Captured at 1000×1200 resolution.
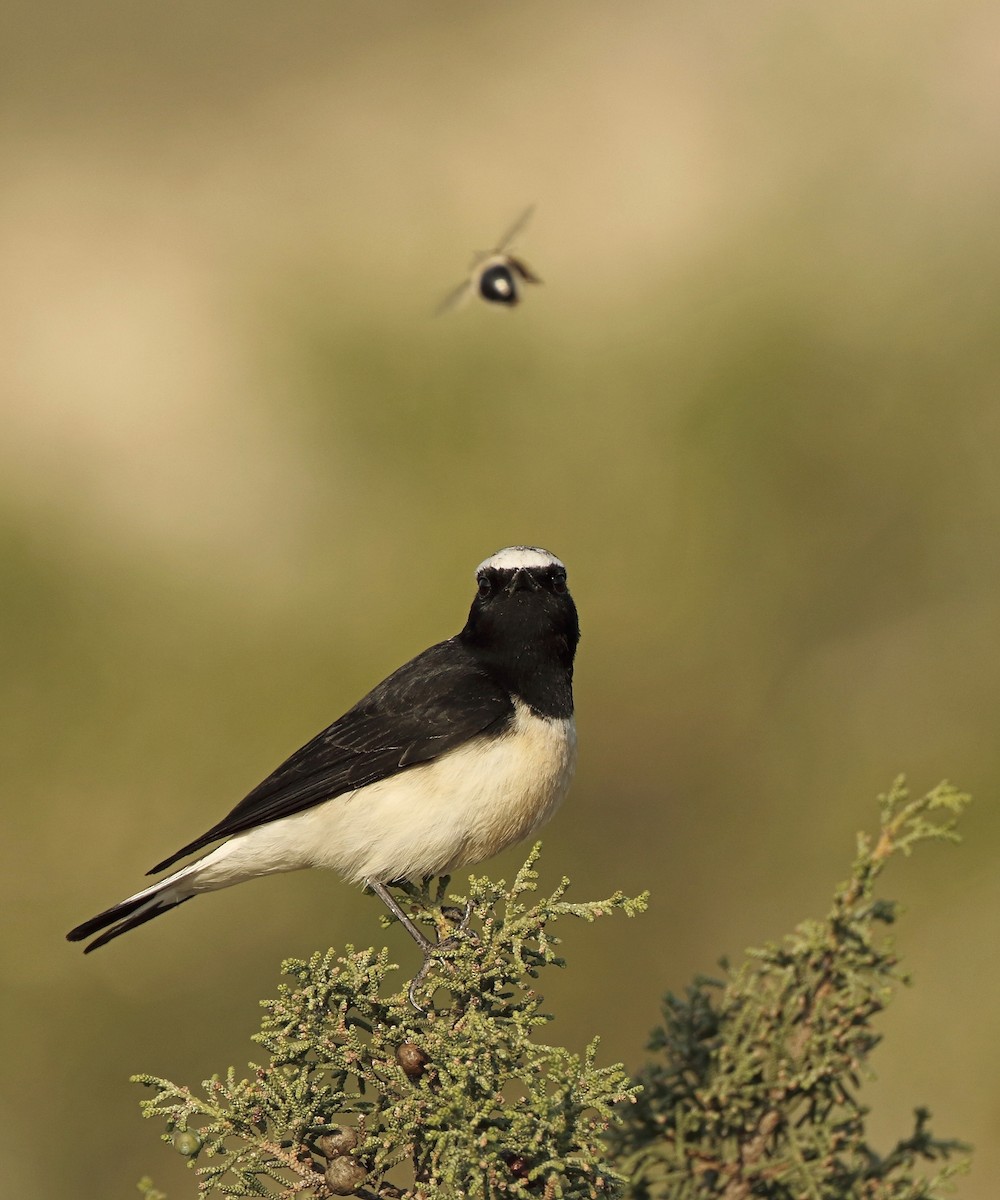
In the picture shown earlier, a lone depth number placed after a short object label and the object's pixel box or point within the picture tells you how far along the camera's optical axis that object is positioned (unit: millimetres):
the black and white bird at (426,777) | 9930
